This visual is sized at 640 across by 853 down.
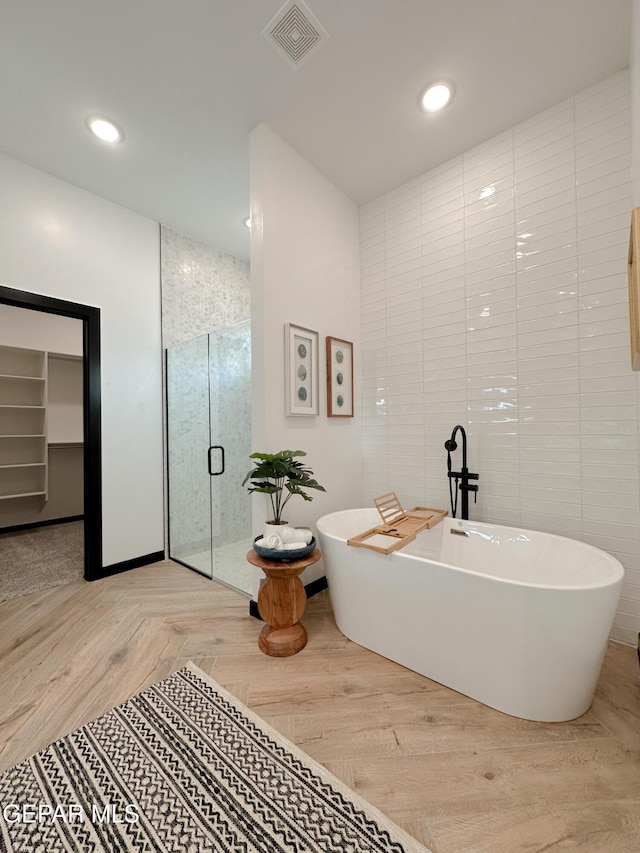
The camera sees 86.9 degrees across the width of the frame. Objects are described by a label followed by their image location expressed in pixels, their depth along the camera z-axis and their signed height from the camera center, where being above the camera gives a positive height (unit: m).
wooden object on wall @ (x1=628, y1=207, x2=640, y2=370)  1.07 +0.45
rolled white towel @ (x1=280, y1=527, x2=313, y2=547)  1.81 -0.58
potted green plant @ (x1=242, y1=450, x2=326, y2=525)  1.85 -0.25
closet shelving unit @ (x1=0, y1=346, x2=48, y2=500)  4.03 +0.10
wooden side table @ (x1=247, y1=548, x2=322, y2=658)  1.76 -0.95
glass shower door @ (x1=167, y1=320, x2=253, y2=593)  2.99 -0.21
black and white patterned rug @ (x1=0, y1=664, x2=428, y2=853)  0.97 -1.18
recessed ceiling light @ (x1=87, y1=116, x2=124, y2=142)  2.14 +1.95
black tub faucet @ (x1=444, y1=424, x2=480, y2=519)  2.26 -0.34
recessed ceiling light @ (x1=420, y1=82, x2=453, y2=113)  1.95 +1.96
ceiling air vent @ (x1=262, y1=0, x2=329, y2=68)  1.57 +1.94
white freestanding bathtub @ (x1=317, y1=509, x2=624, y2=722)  1.27 -0.82
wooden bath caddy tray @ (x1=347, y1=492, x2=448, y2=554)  1.75 -0.59
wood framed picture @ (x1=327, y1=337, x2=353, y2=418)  2.57 +0.40
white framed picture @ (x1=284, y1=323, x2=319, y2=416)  2.24 +0.40
